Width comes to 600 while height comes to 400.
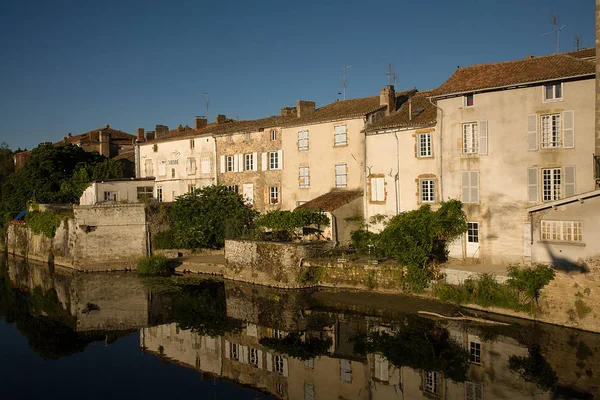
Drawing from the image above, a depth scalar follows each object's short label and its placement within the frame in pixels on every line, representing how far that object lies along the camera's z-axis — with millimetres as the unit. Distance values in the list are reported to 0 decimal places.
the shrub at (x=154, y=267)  33241
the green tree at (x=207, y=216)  34906
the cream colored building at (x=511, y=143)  21750
